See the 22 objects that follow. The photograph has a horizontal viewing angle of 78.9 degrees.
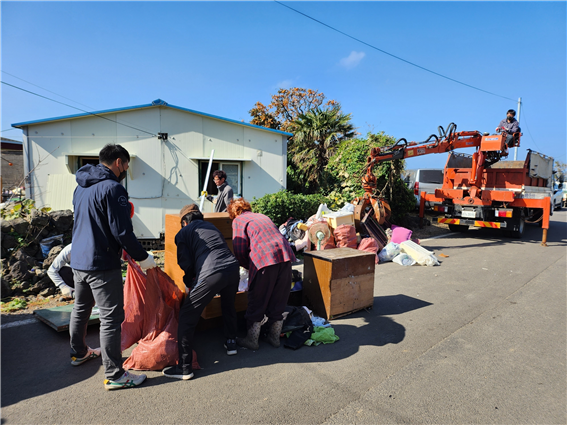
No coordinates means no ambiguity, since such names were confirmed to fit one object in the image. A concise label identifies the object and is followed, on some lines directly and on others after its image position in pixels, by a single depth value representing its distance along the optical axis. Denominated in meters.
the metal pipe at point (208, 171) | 8.39
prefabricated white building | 8.29
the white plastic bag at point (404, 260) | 7.32
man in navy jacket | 2.66
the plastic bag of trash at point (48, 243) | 6.05
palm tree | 13.21
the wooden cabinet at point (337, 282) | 4.24
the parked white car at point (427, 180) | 14.27
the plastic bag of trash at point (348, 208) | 8.03
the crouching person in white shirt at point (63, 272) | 4.19
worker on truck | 10.28
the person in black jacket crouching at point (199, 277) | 2.98
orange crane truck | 9.13
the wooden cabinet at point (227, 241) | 3.77
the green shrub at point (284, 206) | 8.35
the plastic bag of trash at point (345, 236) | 7.17
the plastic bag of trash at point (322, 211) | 7.88
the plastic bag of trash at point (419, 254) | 7.30
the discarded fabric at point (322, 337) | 3.67
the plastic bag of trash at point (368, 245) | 7.49
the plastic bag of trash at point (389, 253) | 7.61
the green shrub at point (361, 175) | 11.19
